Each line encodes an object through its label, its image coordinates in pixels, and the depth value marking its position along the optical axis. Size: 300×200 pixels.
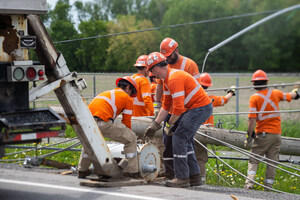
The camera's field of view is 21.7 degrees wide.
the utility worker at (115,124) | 10.70
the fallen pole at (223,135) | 12.45
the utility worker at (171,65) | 11.42
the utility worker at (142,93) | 13.10
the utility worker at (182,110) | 10.19
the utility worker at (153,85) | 14.78
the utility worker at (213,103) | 12.83
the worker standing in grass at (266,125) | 12.78
